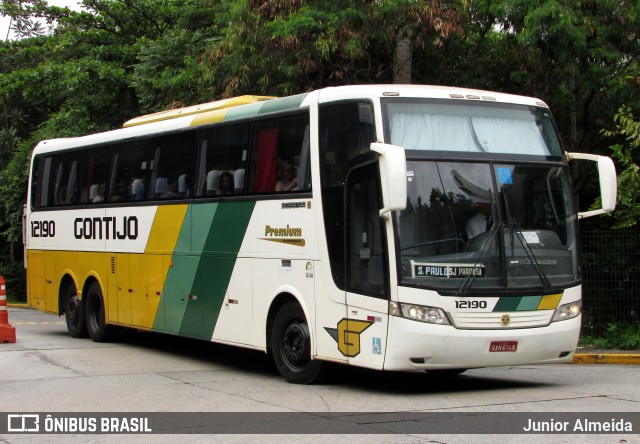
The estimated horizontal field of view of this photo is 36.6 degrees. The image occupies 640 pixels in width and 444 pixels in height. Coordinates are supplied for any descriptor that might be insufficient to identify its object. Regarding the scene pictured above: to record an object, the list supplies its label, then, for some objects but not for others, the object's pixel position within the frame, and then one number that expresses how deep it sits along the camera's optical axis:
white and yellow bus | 10.43
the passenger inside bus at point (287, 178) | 12.07
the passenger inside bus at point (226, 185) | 13.36
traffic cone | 16.97
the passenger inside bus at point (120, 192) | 16.42
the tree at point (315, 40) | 17.78
